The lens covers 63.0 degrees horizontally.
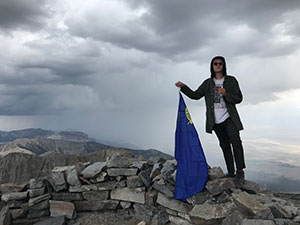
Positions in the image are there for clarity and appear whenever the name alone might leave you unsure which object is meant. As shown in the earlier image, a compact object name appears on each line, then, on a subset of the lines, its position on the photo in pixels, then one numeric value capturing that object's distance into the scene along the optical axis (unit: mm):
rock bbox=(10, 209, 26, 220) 7094
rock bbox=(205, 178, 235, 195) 5492
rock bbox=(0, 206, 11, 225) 6798
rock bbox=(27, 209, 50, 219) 7141
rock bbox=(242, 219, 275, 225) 4125
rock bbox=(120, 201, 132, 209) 7098
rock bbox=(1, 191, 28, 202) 7195
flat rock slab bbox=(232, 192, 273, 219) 4391
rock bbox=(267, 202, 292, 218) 4715
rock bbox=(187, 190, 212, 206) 5605
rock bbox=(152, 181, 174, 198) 6119
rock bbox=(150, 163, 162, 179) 6816
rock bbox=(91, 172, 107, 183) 7309
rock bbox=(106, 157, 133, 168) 7297
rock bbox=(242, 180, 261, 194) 5645
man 5234
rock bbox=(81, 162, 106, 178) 7355
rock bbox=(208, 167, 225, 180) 5877
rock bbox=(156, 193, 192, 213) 5863
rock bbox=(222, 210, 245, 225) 4504
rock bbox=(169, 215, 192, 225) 5862
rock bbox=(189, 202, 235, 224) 5105
